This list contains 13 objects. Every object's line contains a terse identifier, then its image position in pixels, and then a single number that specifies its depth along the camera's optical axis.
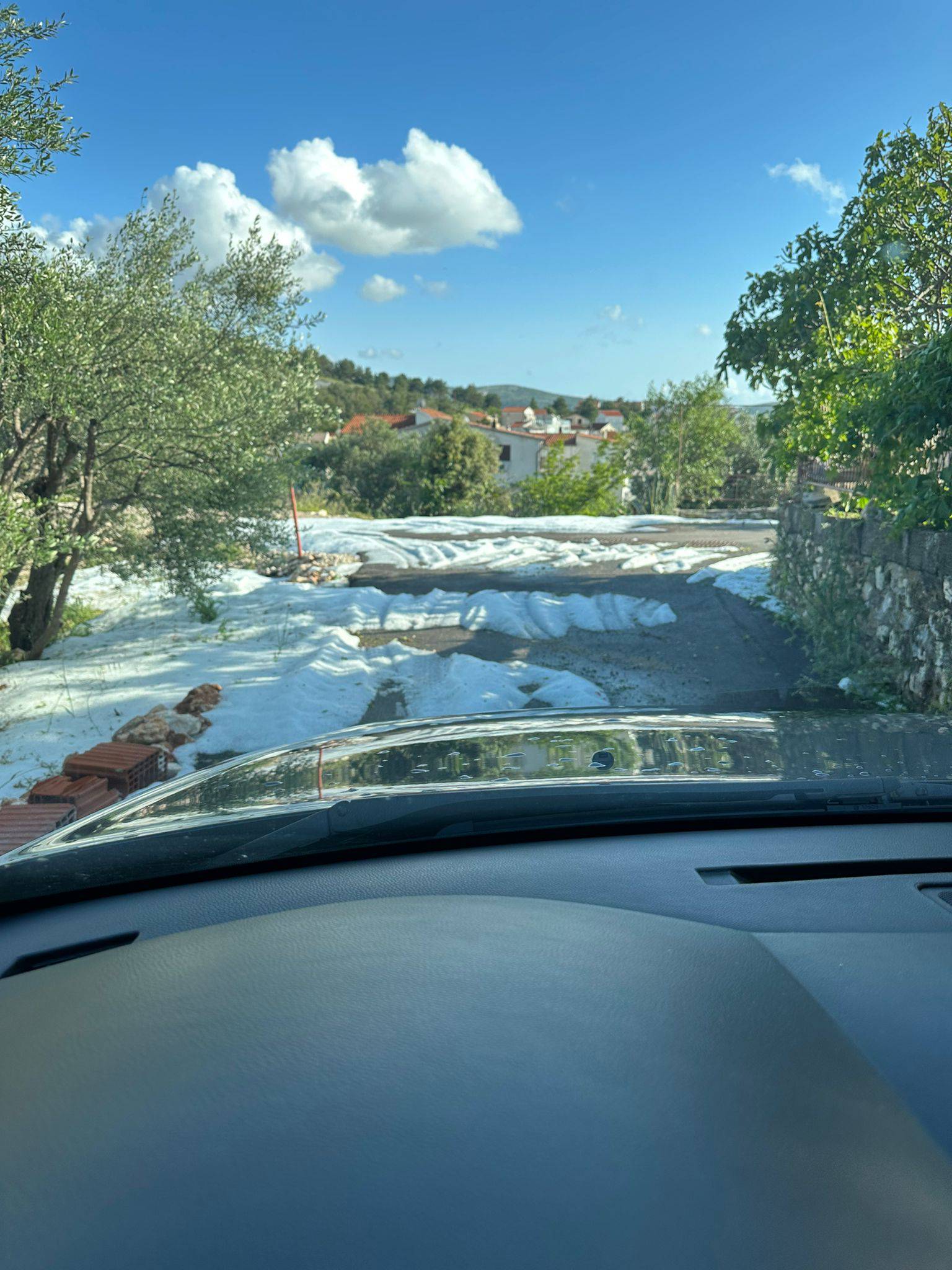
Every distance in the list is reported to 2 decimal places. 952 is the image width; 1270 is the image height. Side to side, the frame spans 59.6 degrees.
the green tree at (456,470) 37.72
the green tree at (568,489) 25.88
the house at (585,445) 66.19
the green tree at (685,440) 36.84
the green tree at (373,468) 41.31
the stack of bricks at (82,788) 3.57
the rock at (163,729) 6.12
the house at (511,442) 68.44
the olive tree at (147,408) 6.59
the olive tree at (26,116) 4.62
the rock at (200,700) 6.83
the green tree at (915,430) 5.54
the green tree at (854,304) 8.45
